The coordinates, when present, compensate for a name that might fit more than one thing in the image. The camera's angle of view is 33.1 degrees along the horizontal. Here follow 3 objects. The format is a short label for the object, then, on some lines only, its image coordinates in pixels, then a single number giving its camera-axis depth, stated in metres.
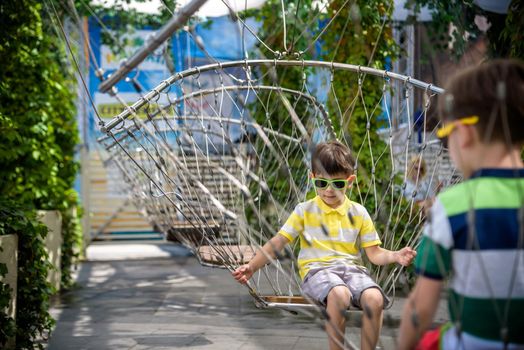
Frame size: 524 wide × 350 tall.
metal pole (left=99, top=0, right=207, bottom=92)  3.14
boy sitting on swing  2.87
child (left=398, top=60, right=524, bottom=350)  1.51
